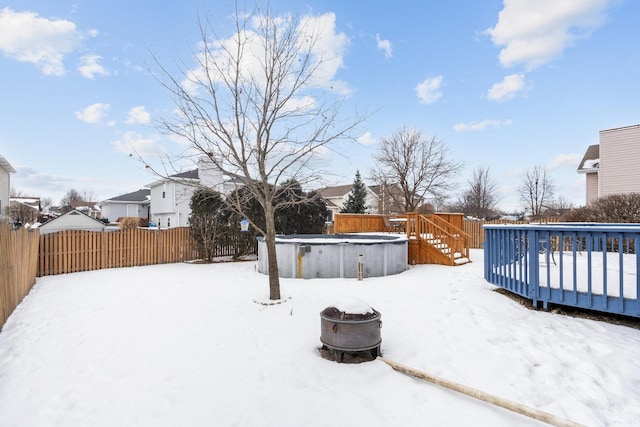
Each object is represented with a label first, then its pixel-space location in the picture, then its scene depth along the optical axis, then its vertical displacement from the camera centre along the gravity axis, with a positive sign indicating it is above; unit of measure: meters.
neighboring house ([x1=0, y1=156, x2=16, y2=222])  16.75 +1.90
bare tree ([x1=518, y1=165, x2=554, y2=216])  36.06 +3.02
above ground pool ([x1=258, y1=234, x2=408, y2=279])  8.27 -1.06
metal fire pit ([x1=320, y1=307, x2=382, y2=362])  3.51 -1.27
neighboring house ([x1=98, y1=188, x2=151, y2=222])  32.66 +1.09
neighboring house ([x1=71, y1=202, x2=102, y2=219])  44.09 +1.34
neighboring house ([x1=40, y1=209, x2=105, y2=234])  21.05 -0.36
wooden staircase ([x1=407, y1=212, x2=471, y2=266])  10.00 -0.91
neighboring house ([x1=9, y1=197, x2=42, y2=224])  29.59 +0.54
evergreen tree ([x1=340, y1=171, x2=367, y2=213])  29.64 +1.58
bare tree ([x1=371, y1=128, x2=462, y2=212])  24.66 +3.90
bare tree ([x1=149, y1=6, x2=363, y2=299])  6.16 +2.28
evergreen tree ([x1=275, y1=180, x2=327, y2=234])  13.39 -0.03
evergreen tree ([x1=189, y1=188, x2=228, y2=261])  11.53 -0.19
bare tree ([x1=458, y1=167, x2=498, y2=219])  35.01 +2.56
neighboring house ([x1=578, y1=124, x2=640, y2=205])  15.49 +2.64
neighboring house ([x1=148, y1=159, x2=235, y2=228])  23.31 +0.86
